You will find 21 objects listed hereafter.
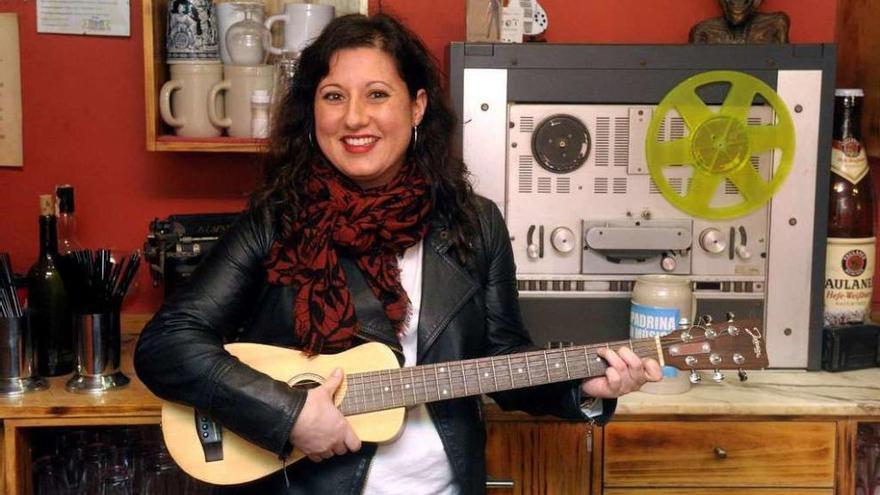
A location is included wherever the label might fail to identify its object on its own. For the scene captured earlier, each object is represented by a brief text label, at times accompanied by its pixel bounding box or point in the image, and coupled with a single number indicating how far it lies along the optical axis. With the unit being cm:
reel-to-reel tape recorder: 196
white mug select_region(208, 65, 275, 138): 208
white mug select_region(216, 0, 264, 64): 210
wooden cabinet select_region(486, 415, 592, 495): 184
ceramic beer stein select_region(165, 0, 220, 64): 207
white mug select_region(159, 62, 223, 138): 209
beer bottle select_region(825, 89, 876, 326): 205
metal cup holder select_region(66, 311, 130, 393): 187
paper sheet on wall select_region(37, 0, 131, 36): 225
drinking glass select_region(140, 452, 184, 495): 195
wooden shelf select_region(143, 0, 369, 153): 202
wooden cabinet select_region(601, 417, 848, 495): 184
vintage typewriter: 200
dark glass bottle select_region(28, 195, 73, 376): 196
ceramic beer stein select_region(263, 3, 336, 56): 205
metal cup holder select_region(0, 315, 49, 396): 185
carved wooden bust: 211
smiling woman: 151
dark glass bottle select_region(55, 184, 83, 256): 215
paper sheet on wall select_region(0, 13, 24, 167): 226
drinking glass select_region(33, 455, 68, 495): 190
